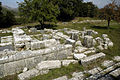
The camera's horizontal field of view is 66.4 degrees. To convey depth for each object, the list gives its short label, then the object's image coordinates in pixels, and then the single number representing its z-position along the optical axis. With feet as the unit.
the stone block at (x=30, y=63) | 16.99
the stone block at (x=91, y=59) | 18.08
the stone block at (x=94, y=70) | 15.42
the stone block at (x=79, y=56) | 19.84
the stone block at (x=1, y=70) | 15.02
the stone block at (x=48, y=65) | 16.32
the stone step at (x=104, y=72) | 12.30
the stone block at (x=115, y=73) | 12.59
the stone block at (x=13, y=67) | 15.49
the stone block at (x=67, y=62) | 18.23
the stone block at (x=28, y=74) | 14.46
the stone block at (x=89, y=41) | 27.76
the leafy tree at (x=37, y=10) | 51.01
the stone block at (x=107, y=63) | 18.51
